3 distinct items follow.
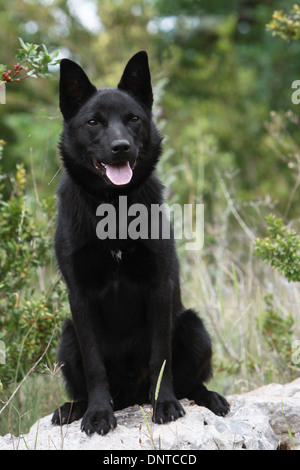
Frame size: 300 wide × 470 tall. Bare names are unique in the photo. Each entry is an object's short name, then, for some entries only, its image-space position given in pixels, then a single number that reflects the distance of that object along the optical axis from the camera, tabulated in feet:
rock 15.43
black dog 17.87
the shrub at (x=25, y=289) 23.00
